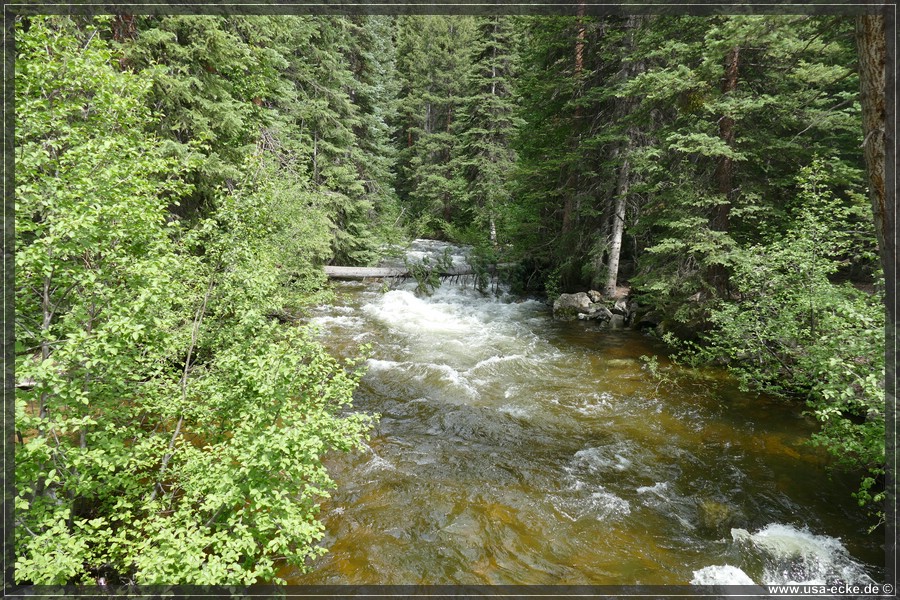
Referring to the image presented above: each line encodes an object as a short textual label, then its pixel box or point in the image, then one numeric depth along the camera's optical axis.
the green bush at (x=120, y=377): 3.02
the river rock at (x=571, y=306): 13.32
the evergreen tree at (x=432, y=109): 27.41
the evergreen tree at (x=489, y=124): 21.92
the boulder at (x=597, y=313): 12.61
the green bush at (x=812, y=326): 4.29
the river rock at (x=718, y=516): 4.82
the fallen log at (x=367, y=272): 16.45
